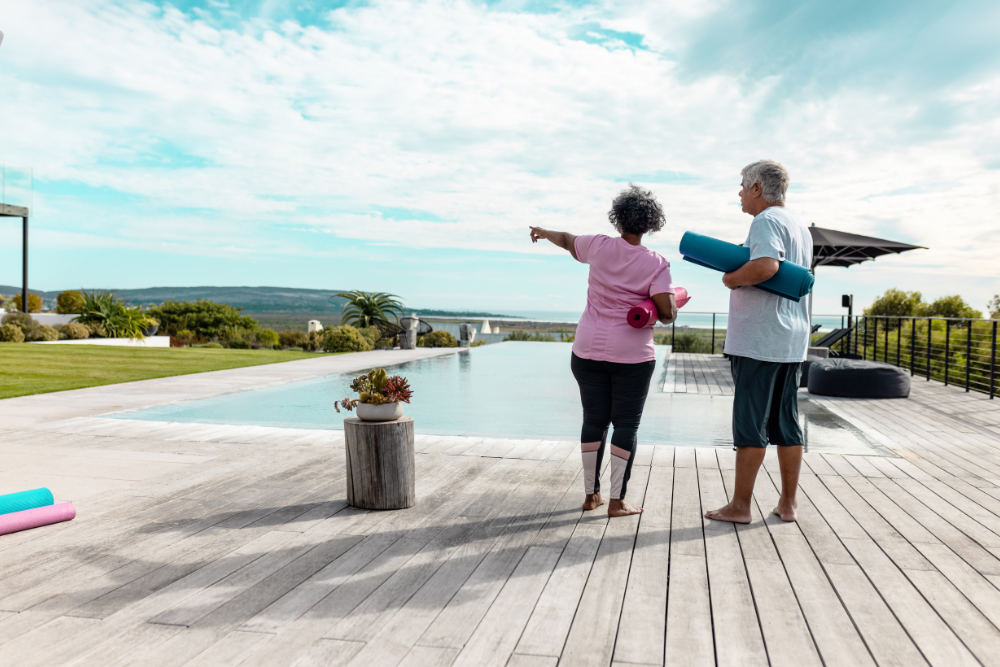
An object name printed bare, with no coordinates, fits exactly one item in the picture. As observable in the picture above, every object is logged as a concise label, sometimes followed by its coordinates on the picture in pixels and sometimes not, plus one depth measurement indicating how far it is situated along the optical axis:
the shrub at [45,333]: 13.27
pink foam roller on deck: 2.44
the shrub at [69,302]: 16.91
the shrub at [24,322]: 13.36
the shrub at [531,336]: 18.50
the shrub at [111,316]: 14.36
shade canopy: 9.17
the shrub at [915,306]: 15.84
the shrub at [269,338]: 16.27
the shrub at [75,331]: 13.80
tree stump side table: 2.70
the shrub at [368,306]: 14.91
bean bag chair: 6.70
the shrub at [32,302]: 18.47
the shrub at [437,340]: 15.36
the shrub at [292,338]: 15.81
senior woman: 2.58
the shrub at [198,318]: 17.42
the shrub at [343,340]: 13.40
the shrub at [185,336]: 16.23
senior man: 2.51
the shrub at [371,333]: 14.23
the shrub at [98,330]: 14.32
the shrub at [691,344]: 14.64
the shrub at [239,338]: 16.25
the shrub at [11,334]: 13.09
